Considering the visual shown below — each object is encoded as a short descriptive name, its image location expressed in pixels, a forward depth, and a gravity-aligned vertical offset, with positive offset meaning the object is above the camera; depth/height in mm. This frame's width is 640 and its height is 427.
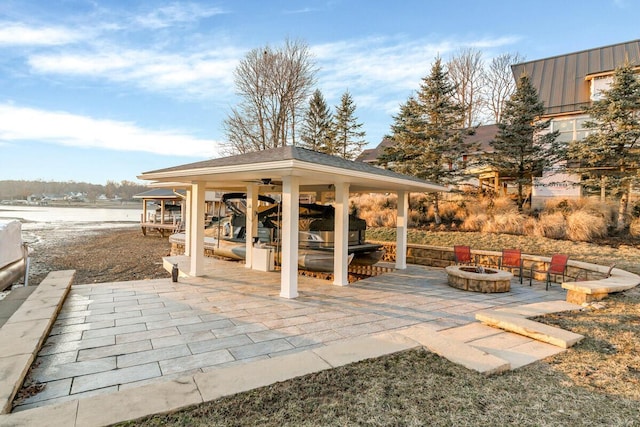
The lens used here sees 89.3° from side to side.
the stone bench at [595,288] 4867 -1190
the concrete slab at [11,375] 2086 -1256
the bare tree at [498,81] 23172 +9192
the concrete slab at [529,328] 3406 -1356
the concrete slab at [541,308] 4426 -1422
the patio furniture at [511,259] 6789 -1069
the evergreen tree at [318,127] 20828 +5188
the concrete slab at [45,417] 1865 -1276
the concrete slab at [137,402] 1967 -1310
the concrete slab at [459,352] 2804 -1379
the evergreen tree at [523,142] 12742 +2662
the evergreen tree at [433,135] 13297 +3057
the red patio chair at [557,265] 6121 -1064
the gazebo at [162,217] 19219 -887
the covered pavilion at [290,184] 4855 +488
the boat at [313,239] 7316 -786
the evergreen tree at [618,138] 10312 +2374
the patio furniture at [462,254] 7141 -1020
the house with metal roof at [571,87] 14125 +5762
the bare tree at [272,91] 18688 +6739
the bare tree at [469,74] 23562 +9777
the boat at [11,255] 5676 -998
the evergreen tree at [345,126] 21250 +5325
